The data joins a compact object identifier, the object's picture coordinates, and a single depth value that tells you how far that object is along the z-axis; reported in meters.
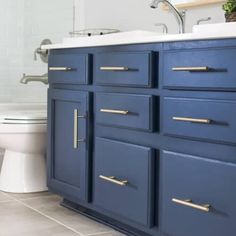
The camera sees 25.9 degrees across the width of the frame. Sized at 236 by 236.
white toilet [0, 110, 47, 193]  2.72
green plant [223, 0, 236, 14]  1.82
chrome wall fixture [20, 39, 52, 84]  3.38
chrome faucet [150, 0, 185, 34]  2.16
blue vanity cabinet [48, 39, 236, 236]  1.60
